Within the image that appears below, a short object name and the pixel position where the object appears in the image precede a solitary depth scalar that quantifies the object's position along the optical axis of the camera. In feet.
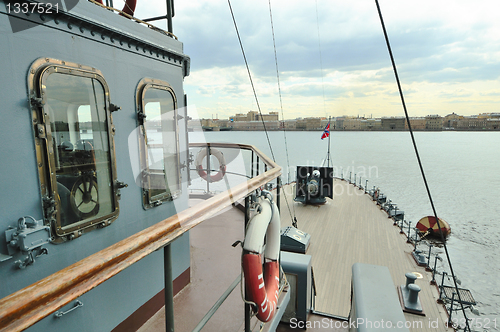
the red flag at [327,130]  75.25
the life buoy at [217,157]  23.49
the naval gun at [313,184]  51.21
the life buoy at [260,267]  5.09
